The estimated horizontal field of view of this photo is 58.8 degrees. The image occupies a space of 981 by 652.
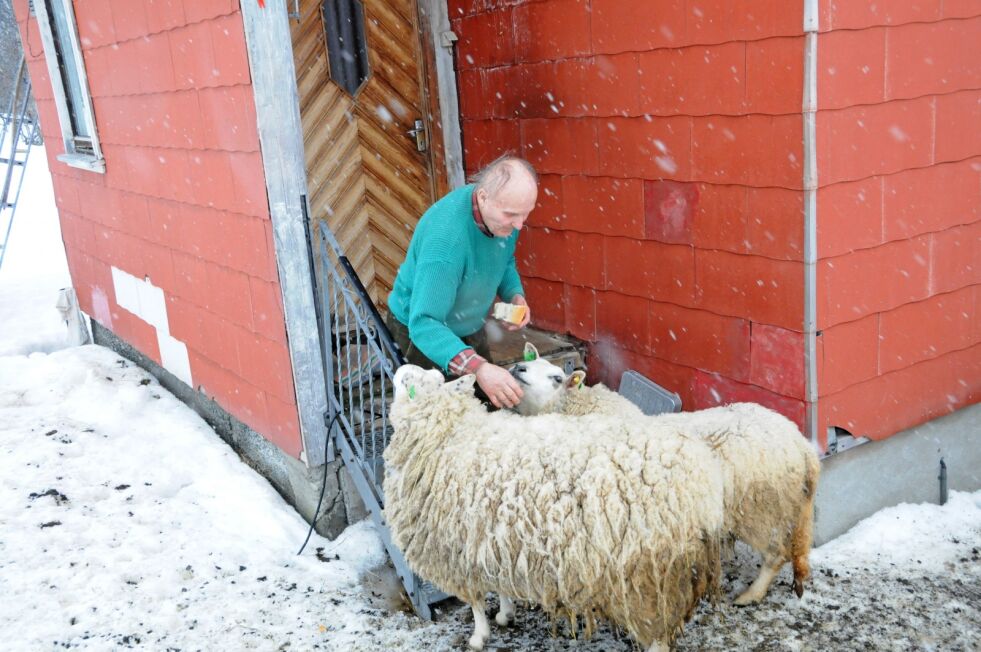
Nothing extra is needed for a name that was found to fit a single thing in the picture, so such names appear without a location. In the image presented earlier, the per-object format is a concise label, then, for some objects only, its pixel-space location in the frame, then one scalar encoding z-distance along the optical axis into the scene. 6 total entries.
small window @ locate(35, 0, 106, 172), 7.16
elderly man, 3.40
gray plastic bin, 4.45
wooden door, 5.61
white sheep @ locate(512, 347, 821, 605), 3.35
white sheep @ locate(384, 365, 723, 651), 2.91
